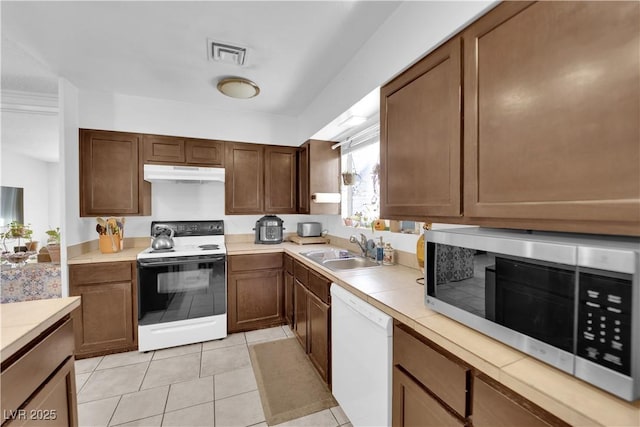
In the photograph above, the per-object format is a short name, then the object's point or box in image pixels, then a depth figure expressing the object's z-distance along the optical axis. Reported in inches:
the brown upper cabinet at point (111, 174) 102.0
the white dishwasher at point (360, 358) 49.7
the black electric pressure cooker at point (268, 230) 127.2
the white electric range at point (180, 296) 97.7
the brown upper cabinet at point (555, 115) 26.9
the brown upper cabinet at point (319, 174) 120.7
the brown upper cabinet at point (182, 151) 110.2
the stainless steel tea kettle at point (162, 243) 105.3
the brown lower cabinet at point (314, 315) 74.4
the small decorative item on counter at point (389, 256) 83.0
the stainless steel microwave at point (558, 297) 24.1
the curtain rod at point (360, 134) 97.4
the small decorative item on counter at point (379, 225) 91.5
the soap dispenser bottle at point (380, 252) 86.4
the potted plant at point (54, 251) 100.3
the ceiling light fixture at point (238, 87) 94.3
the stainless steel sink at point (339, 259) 90.0
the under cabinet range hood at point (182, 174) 106.7
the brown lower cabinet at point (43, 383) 35.0
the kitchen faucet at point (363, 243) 94.8
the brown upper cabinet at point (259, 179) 122.3
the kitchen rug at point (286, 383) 70.4
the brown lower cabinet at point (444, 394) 29.4
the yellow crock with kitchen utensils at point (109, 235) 103.8
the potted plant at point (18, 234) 116.9
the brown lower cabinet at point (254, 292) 110.6
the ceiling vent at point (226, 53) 76.0
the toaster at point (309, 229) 131.0
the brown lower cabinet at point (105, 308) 92.7
